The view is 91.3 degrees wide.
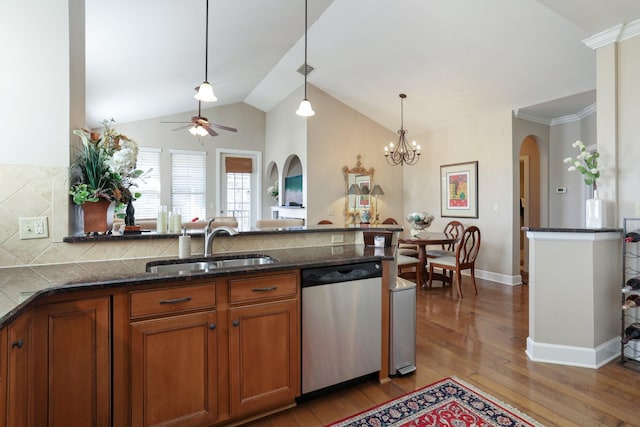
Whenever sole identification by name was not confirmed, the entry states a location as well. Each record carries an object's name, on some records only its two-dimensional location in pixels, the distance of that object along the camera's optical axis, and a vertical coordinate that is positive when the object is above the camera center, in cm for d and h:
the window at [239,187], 729 +68
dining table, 451 -40
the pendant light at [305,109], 304 +103
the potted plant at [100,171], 187 +28
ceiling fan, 372 +111
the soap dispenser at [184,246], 206 -20
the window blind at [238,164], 723 +119
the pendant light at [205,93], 277 +110
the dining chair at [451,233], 487 -35
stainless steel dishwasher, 196 -71
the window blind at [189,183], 677 +72
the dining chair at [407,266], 450 -74
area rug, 181 -121
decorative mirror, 604 +38
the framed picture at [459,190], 532 +43
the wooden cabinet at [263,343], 173 -74
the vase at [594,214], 264 +0
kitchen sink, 200 -32
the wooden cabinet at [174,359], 151 -73
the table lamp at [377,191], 611 +46
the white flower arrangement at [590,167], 271 +41
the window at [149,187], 646 +59
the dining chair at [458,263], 428 -69
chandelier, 616 +124
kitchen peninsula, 134 -62
